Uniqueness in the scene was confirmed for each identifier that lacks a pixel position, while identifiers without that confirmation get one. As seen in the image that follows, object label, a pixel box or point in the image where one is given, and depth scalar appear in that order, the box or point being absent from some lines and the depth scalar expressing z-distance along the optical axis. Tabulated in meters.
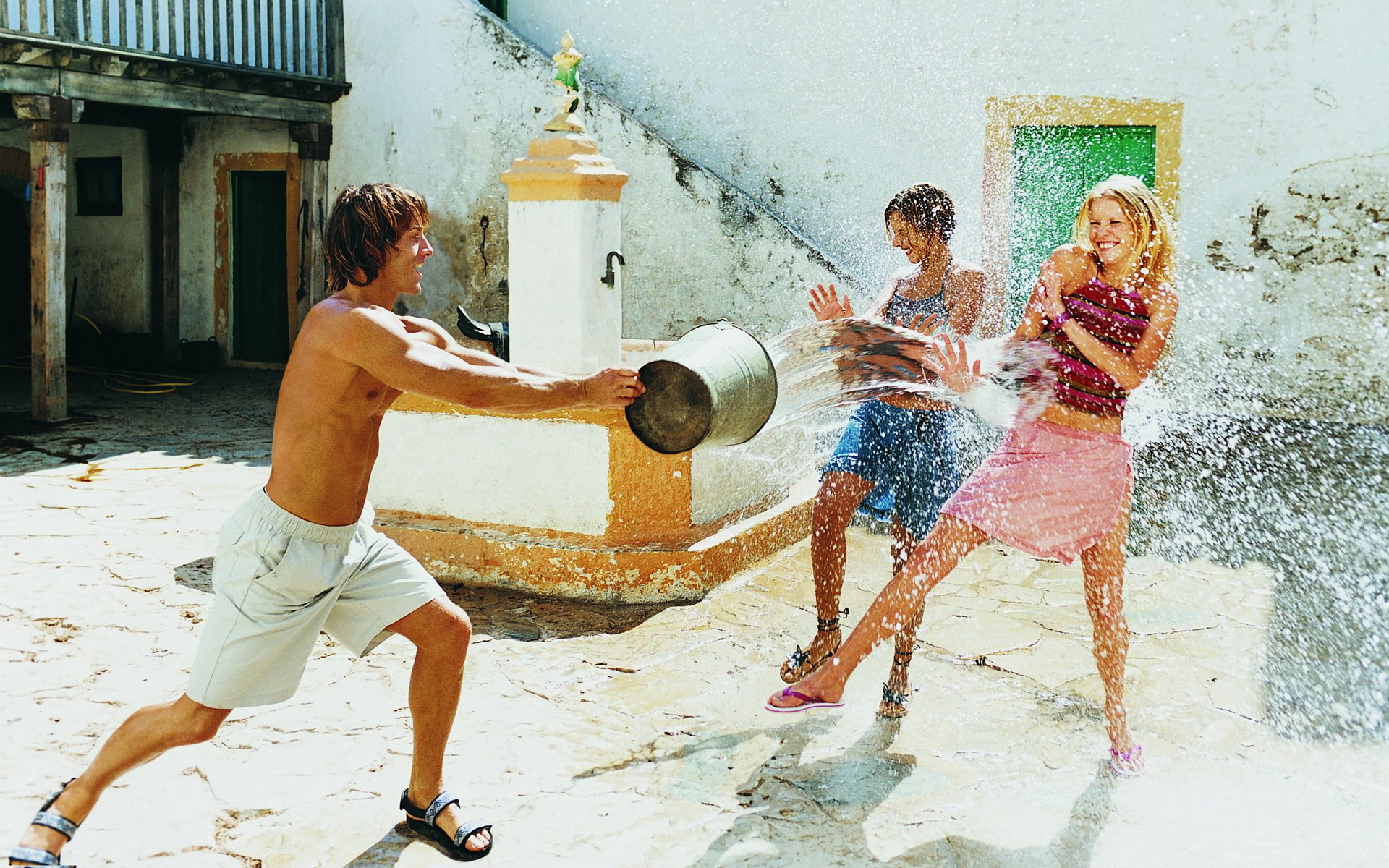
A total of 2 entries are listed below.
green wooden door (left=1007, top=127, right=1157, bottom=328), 9.93
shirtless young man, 3.02
